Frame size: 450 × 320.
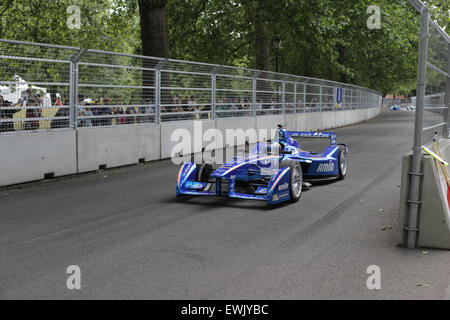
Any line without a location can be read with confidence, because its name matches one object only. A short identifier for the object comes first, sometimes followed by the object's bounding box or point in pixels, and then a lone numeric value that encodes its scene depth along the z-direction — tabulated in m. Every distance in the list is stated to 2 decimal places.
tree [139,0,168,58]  16.98
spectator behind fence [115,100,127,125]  12.45
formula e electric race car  7.63
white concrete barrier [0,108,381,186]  9.40
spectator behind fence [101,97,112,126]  11.98
